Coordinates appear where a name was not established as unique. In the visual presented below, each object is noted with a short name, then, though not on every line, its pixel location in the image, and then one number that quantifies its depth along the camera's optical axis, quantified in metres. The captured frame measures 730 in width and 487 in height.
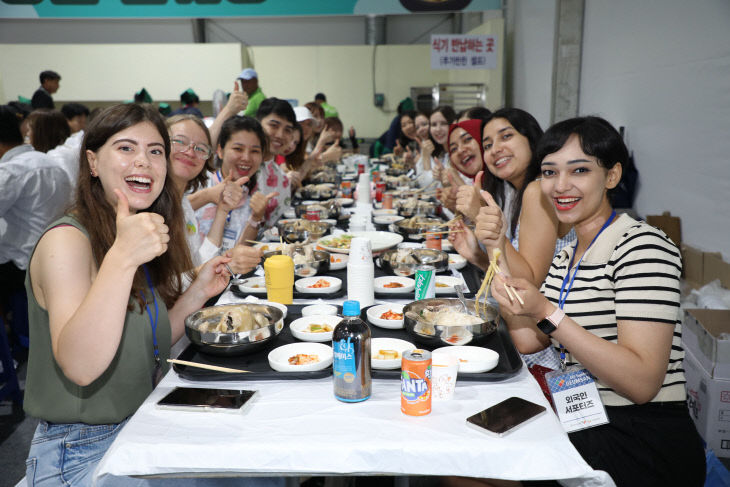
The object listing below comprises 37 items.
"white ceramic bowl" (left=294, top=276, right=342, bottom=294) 2.02
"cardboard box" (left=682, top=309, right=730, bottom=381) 2.29
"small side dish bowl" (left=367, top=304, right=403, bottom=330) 1.65
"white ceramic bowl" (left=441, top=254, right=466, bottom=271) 2.38
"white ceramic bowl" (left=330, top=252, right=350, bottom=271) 2.36
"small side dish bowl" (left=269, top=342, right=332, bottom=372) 1.37
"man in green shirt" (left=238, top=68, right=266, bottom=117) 6.34
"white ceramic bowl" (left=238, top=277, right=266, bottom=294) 2.05
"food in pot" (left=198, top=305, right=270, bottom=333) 1.56
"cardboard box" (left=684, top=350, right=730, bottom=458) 2.30
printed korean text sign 7.27
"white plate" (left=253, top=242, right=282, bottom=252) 2.49
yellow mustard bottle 1.88
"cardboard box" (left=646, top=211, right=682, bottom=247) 3.61
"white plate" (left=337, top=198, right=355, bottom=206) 4.31
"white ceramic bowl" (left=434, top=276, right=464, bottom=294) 2.01
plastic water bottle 1.20
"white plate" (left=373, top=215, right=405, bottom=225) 3.50
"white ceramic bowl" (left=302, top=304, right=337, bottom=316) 1.77
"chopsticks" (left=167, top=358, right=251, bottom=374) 1.36
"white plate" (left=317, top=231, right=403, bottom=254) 2.65
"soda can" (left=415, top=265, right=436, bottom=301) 1.86
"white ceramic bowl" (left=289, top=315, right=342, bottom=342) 1.54
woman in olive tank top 1.23
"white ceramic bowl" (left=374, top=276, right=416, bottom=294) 2.00
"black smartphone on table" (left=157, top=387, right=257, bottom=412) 1.20
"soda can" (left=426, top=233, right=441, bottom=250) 2.62
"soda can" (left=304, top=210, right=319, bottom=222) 3.51
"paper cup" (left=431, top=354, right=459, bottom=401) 1.25
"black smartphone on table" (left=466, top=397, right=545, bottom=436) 1.12
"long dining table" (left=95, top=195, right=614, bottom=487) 1.07
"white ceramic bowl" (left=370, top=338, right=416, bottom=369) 1.38
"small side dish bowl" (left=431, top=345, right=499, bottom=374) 1.35
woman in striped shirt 1.39
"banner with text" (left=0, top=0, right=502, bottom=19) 6.38
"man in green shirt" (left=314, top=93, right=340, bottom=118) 8.54
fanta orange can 1.15
